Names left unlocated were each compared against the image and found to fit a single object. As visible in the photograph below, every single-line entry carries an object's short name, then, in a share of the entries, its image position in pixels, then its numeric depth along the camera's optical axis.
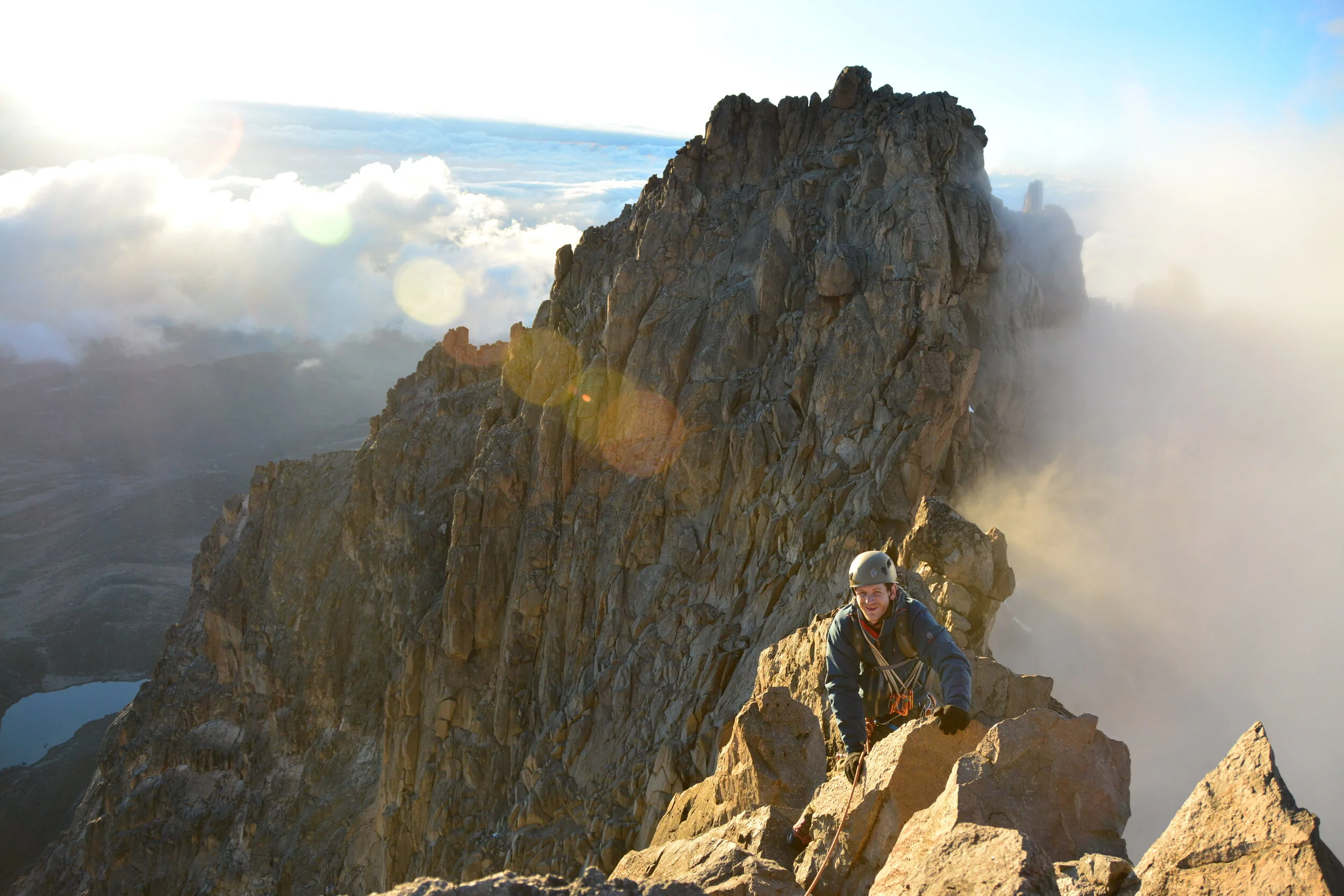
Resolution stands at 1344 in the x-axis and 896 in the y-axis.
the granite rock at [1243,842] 6.69
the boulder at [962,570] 20.34
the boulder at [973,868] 7.60
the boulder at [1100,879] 7.79
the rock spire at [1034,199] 53.44
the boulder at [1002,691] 15.66
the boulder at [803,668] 17.31
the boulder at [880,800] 10.35
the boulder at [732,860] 9.45
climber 11.28
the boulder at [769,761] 13.62
